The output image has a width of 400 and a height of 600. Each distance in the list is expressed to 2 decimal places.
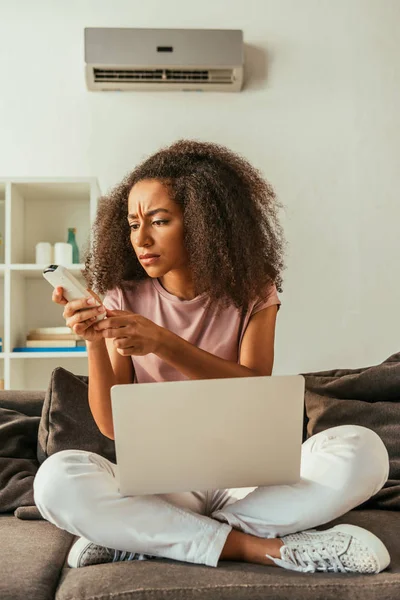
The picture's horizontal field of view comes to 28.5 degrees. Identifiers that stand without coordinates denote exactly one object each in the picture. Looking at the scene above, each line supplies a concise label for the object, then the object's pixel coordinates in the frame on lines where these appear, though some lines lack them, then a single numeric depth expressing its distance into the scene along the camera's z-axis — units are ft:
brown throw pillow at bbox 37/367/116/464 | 6.19
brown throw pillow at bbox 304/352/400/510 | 6.25
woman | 4.56
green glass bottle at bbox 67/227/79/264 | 10.18
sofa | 4.07
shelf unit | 9.64
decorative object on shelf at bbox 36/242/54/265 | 10.06
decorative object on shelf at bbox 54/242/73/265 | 10.01
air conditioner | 10.24
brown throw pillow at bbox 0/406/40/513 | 5.86
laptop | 4.27
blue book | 9.68
